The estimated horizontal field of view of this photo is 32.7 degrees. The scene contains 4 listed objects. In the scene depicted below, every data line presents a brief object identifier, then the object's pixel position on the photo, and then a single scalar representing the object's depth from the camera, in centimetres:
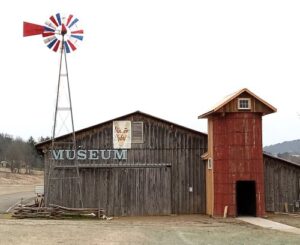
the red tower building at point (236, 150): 2931
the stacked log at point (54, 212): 2915
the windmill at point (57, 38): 2974
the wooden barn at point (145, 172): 3241
